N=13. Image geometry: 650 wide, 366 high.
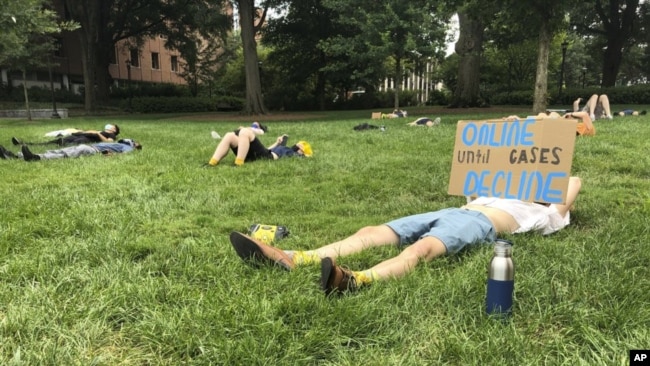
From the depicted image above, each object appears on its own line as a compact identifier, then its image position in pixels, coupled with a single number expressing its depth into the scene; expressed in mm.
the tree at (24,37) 12625
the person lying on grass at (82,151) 7652
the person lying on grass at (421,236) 2707
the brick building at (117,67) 41781
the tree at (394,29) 20266
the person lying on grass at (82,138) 9844
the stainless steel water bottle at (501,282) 2141
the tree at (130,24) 27406
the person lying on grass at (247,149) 7252
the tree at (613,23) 31422
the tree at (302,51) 32375
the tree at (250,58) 24000
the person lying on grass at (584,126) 9094
